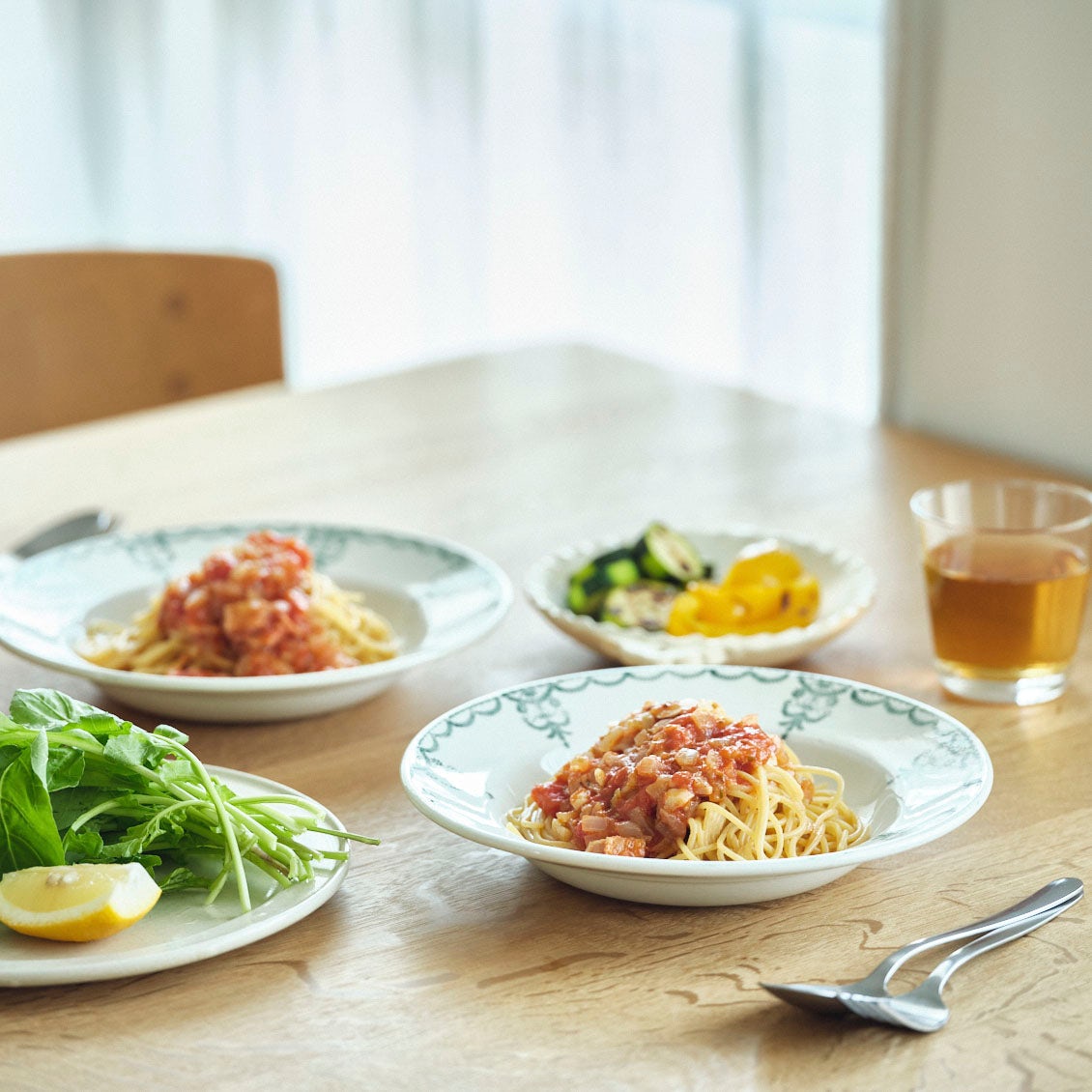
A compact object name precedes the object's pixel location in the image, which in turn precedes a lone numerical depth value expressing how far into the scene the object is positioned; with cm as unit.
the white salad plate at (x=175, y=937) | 110
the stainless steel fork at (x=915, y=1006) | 108
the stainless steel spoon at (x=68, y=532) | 150
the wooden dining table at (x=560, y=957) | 107
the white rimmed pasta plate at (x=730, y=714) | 112
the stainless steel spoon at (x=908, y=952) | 108
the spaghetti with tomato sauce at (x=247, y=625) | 133
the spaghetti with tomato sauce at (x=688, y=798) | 115
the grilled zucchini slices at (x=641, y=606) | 137
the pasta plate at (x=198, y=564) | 129
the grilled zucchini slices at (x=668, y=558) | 140
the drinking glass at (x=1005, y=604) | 131
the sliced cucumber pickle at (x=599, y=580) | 139
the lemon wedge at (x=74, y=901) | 110
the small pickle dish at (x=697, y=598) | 134
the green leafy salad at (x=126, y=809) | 112
